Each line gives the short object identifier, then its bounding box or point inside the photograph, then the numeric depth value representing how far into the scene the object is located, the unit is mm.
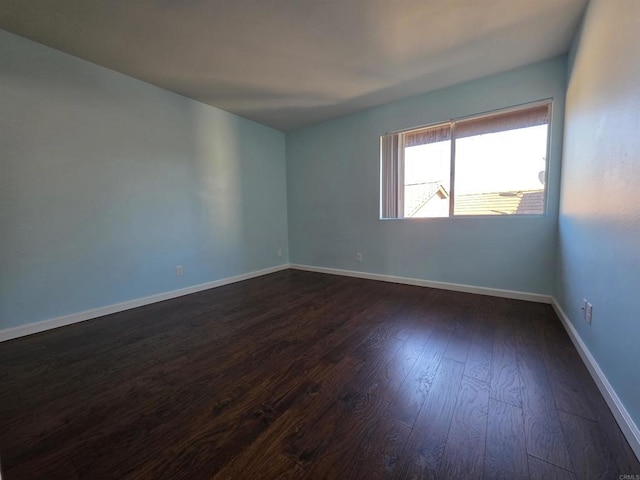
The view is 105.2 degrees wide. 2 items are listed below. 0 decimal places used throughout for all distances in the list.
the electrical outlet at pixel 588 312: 1538
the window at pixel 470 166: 2676
